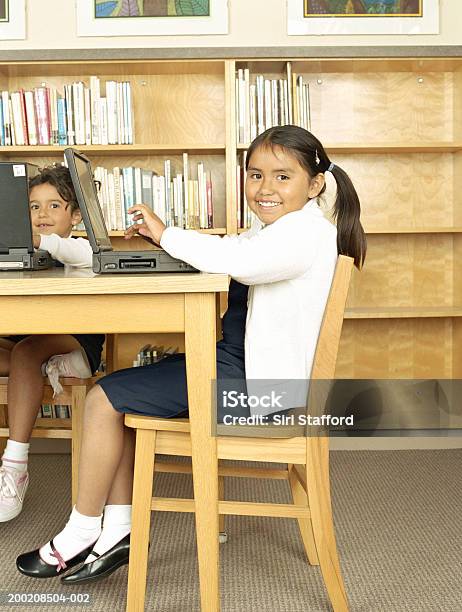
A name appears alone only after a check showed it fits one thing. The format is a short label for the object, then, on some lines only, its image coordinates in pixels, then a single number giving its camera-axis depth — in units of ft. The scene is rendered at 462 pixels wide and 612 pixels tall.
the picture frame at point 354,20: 11.08
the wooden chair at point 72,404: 7.43
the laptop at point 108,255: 5.53
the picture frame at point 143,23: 11.12
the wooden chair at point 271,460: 5.59
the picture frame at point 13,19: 11.10
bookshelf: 11.69
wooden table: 5.16
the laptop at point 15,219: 6.07
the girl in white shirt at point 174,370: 5.69
